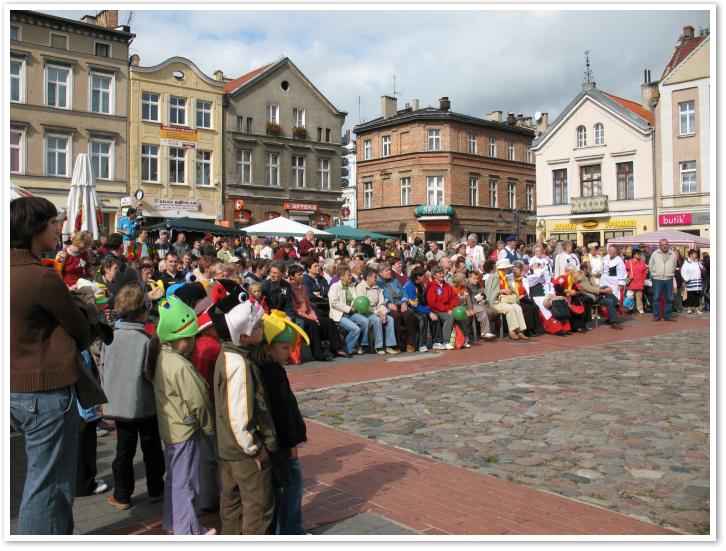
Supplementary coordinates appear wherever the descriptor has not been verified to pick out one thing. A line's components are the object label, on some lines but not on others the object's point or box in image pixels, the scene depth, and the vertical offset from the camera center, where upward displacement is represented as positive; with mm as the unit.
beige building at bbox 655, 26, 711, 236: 31812 +6803
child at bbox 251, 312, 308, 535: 3988 -877
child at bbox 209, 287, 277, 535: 3812 -820
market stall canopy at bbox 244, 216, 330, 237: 22516 +1568
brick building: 49281 +7704
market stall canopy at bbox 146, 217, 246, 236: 21203 +1567
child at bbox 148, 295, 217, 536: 4293 -917
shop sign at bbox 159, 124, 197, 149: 35594 +7488
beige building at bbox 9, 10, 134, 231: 30656 +8326
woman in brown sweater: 3404 -458
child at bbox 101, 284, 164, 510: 4684 -840
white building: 40875 +6824
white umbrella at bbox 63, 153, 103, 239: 12859 +1409
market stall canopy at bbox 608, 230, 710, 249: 22188 +1182
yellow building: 34656 +7282
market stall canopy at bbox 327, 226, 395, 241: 25875 +1613
